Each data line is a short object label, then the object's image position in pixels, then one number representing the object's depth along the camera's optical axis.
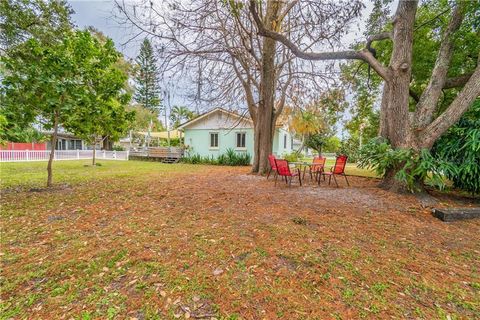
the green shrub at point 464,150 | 5.43
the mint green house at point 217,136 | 17.19
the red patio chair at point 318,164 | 8.76
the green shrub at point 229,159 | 16.56
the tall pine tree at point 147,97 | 35.75
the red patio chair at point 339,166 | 7.70
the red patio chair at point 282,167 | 7.25
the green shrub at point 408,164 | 5.54
